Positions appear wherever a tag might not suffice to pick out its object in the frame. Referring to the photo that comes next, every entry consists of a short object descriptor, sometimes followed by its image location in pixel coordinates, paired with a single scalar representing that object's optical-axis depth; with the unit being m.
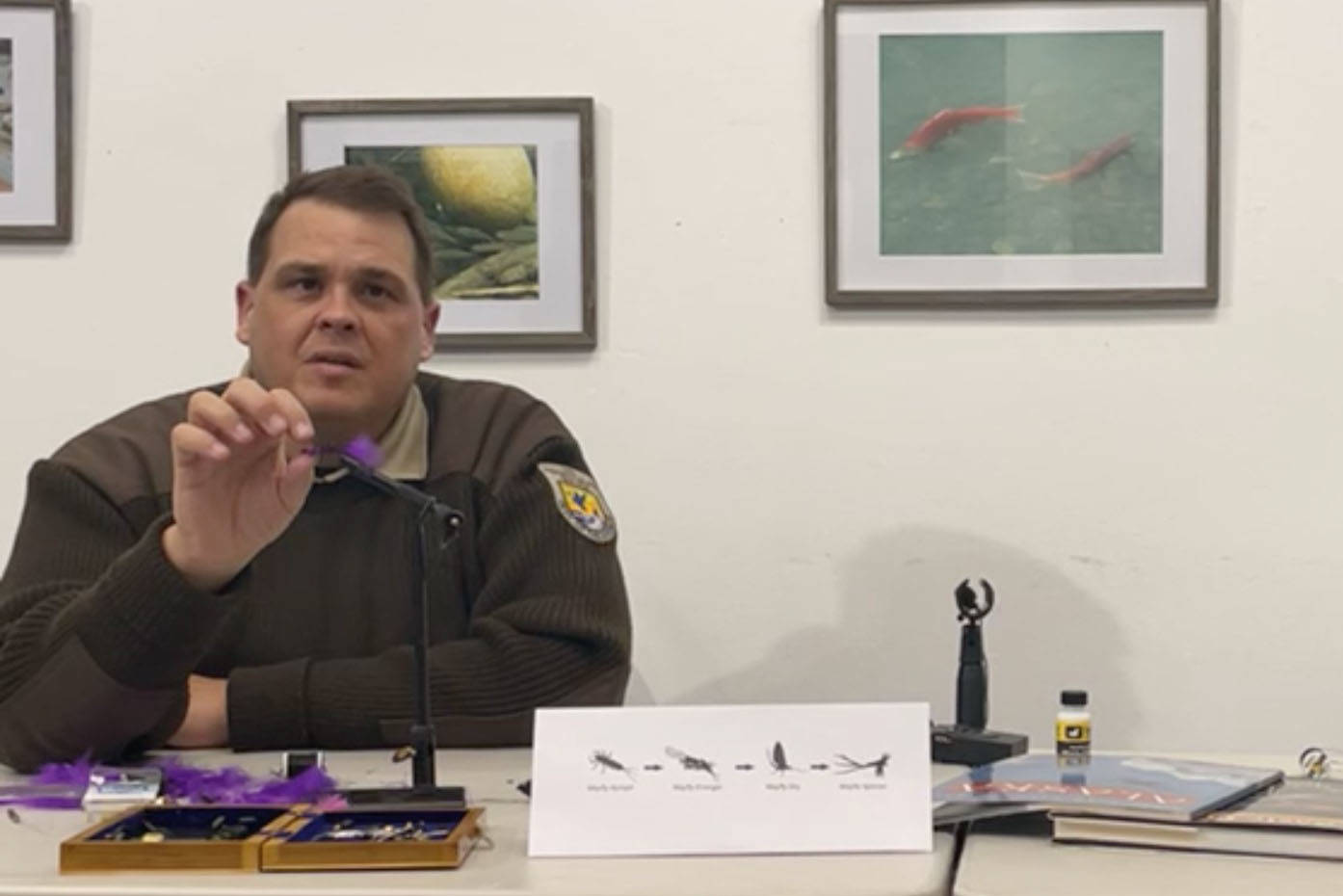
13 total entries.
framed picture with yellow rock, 3.92
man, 3.18
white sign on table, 2.88
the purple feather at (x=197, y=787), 3.05
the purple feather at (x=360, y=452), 3.11
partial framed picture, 3.95
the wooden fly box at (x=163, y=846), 2.84
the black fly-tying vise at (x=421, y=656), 3.01
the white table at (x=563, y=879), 2.80
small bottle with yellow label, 3.13
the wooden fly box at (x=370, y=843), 2.84
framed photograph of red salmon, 3.89
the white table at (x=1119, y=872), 2.80
